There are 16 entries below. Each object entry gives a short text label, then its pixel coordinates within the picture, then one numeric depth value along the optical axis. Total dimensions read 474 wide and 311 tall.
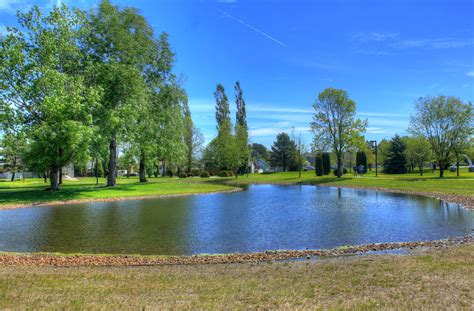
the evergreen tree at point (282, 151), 91.81
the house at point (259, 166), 110.41
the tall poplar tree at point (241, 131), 66.99
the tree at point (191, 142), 78.38
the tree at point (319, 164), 59.36
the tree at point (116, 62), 31.44
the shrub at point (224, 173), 72.73
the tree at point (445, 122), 45.44
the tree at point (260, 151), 126.78
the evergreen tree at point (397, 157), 64.06
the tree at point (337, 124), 50.56
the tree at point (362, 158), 68.00
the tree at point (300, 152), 69.53
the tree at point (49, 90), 25.30
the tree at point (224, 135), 63.53
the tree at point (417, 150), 62.06
